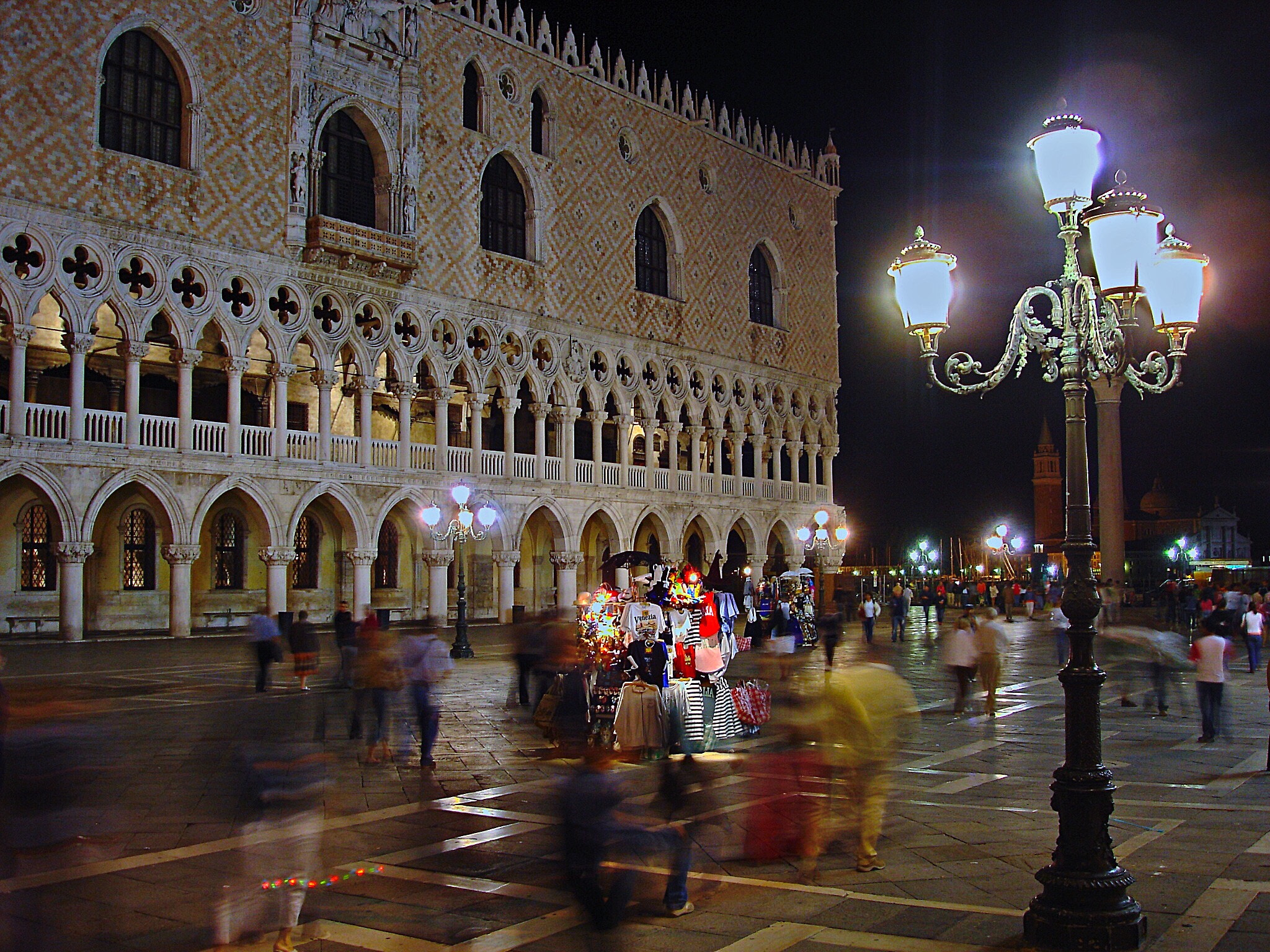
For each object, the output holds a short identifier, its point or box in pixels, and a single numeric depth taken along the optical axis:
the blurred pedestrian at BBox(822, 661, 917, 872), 6.43
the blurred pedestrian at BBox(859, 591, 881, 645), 23.34
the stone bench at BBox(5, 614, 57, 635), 22.55
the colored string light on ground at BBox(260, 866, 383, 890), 4.90
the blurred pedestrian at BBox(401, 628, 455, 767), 9.38
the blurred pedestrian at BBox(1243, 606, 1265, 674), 16.94
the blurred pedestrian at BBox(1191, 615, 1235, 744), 10.38
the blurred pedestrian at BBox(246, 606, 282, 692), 14.42
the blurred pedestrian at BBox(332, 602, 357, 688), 14.40
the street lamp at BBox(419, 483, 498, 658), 19.45
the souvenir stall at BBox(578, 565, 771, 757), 9.99
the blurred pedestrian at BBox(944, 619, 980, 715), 13.19
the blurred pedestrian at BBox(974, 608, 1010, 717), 12.84
